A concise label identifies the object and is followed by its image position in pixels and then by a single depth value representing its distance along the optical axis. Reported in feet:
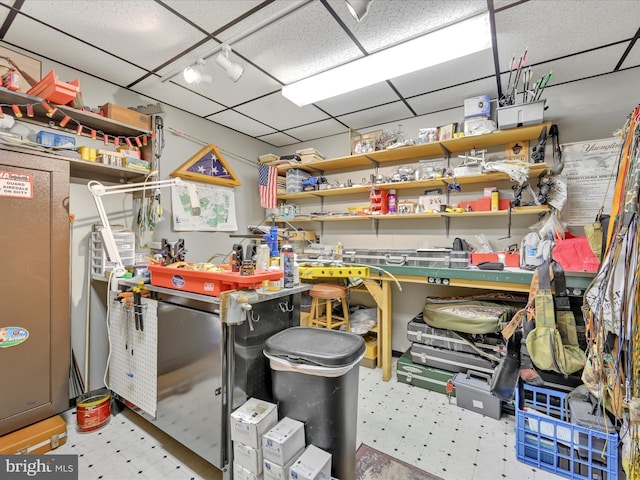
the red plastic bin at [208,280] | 4.62
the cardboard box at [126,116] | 7.46
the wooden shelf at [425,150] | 8.06
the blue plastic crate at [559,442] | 5.01
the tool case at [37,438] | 5.32
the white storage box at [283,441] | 4.01
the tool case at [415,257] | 8.32
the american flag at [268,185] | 11.97
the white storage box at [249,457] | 4.22
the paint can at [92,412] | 6.40
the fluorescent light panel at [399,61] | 5.90
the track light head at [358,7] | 4.11
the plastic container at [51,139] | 6.73
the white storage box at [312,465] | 3.88
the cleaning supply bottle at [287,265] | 5.60
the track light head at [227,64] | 6.21
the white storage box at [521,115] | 7.18
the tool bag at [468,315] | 7.57
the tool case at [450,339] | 7.77
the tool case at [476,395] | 7.06
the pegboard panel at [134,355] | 5.95
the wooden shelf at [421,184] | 8.21
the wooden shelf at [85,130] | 6.02
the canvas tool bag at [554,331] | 5.76
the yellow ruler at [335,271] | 8.42
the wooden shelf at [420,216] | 7.90
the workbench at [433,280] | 6.24
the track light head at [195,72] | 6.59
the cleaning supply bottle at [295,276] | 5.92
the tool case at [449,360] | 7.72
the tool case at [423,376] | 8.18
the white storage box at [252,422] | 4.22
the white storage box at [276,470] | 4.00
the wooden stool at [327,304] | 8.91
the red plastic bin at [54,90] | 5.94
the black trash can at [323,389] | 4.30
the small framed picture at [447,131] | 8.75
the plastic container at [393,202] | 10.37
